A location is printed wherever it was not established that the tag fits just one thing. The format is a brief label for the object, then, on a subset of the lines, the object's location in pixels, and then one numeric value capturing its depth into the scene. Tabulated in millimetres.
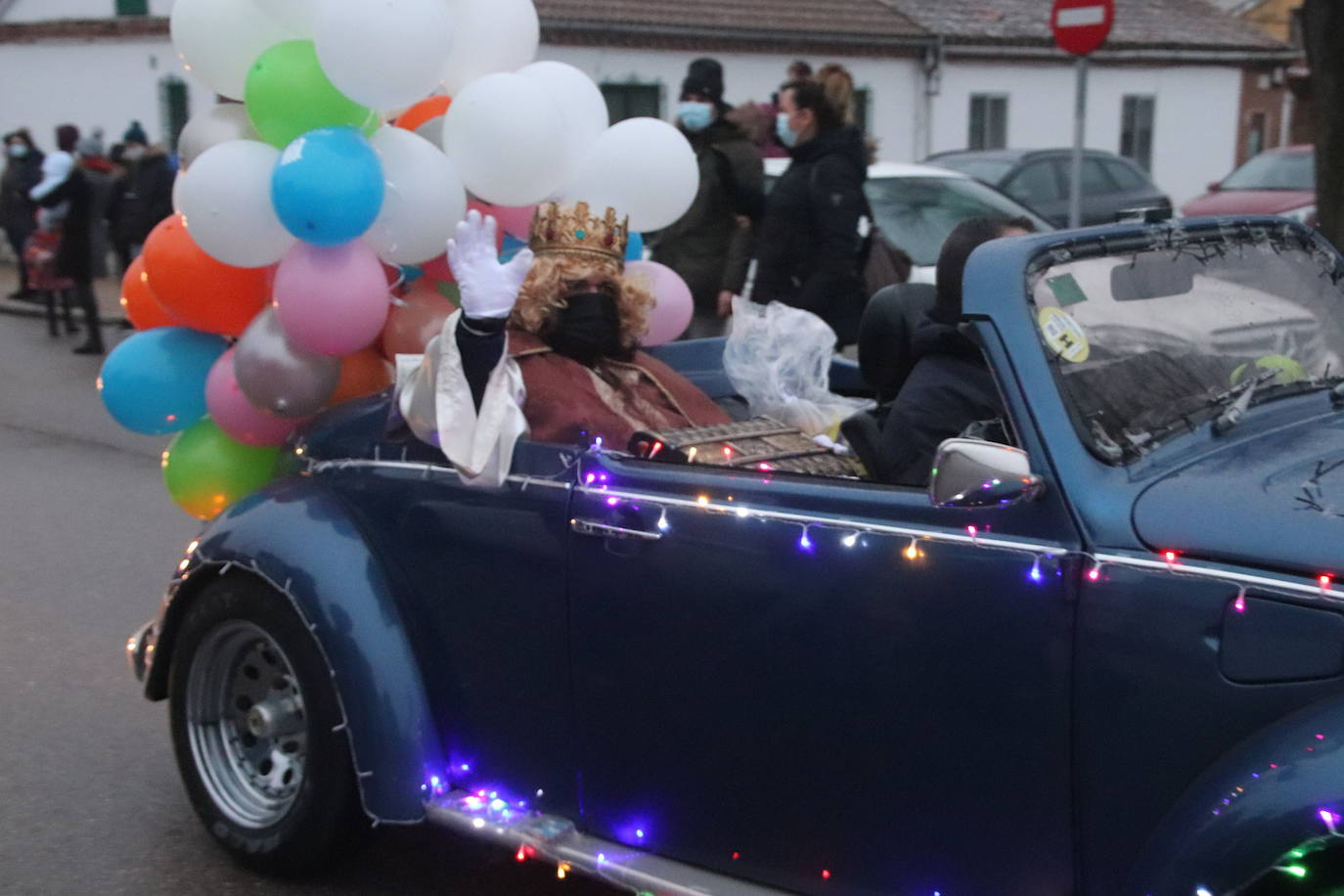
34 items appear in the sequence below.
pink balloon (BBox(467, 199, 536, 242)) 4695
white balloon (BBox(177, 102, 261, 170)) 4562
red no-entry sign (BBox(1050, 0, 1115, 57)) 9648
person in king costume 3523
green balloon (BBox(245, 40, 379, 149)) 4176
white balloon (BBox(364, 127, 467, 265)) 4199
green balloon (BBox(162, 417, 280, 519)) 4609
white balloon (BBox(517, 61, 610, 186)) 4629
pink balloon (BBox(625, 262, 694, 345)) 4863
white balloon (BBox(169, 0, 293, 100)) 4449
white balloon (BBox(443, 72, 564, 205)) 4250
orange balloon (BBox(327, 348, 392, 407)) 4465
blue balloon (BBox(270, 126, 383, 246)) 4000
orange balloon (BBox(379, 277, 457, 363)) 4387
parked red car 16109
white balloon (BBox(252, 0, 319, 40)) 4402
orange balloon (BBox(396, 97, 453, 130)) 4645
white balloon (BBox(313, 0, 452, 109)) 4020
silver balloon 4250
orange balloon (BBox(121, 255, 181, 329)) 4793
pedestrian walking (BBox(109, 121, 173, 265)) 14664
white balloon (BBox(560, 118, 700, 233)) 4703
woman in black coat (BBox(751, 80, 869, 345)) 7344
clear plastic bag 4422
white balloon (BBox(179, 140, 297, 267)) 4113
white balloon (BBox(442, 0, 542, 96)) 4742
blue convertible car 2535
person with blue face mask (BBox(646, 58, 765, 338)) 8180
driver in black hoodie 3377
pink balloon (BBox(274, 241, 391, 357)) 4141
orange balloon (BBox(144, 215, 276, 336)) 4383
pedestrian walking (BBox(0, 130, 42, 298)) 18078
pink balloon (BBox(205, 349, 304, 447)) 4383
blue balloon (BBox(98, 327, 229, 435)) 4562
